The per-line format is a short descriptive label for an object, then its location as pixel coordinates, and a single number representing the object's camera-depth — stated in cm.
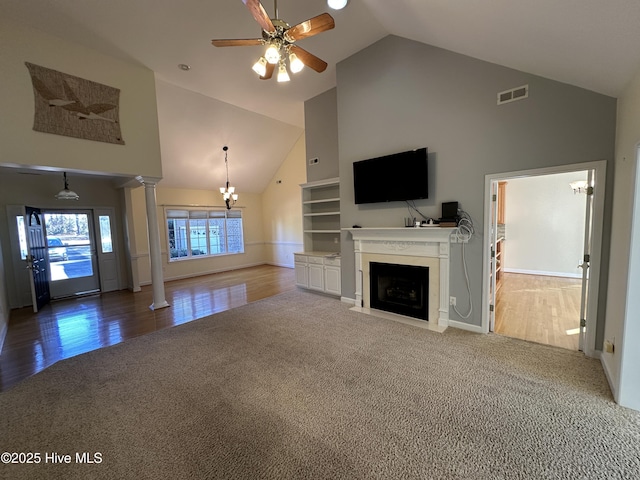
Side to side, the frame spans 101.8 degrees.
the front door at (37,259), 490
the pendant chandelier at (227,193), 678
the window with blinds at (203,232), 791
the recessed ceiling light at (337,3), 220
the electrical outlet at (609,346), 240
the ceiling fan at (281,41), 221
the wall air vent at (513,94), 295
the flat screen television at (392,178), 370
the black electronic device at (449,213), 343
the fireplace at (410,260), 367
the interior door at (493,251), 334
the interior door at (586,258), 274
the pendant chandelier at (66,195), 502
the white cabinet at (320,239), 526
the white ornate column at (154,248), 480
